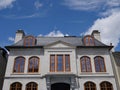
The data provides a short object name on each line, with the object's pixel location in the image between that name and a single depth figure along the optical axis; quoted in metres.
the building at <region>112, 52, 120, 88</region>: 19.37
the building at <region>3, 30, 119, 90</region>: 18.73
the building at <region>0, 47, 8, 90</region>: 21.88
